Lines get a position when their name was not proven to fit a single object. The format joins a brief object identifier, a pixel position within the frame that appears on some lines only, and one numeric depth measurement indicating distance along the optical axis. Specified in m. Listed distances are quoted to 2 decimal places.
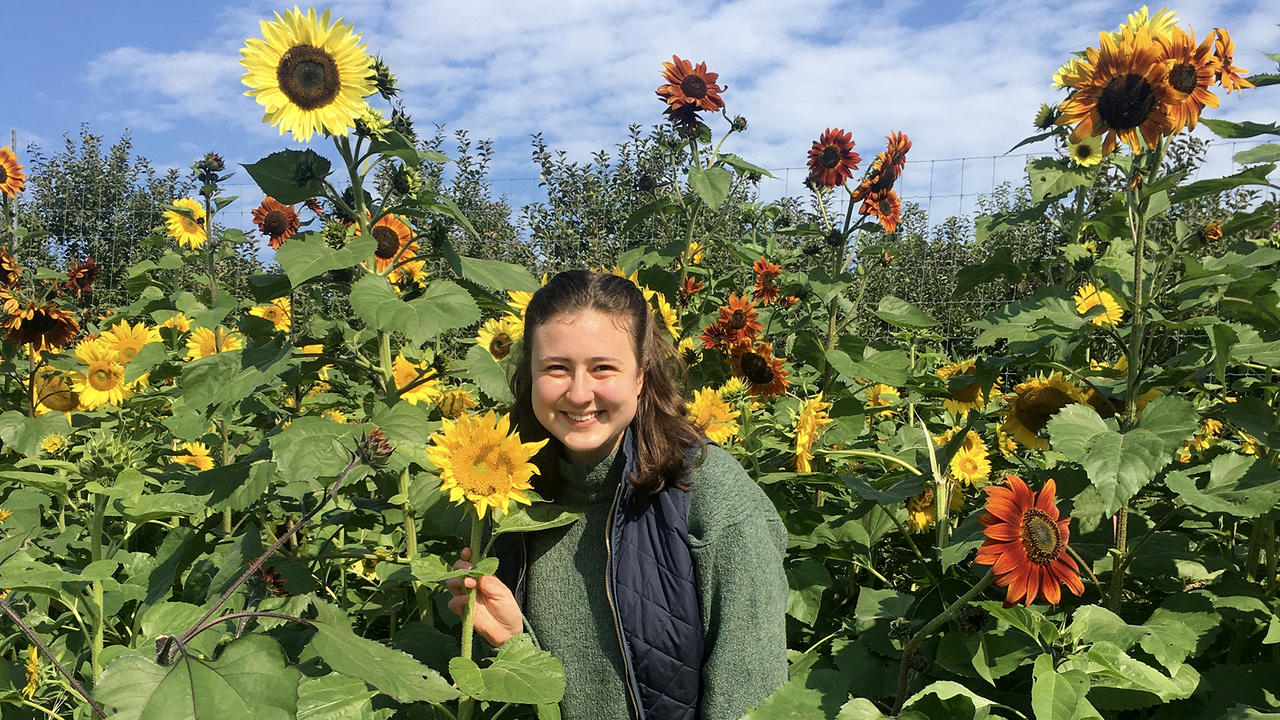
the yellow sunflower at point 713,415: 2.27
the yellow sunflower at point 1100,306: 1.87
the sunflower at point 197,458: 2.84
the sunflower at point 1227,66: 1.88
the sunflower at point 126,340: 3.24
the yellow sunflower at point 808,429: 2.31
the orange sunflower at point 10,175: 5.03
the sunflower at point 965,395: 2.23
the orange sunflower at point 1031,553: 1.32
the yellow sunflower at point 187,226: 4.26
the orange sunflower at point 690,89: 3.28
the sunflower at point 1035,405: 2.14
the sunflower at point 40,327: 2.76
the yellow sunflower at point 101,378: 3.14
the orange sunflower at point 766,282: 3.33
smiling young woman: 1.82
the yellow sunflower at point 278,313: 3.37
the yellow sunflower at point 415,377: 2.32
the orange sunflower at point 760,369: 2.71
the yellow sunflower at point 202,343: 3.41
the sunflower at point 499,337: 2.30
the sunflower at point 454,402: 2.36
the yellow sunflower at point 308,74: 1.87
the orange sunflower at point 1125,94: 1.73
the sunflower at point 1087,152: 2.55
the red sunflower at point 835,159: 3.25
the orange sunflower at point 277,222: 3.62
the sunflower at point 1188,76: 1.74
